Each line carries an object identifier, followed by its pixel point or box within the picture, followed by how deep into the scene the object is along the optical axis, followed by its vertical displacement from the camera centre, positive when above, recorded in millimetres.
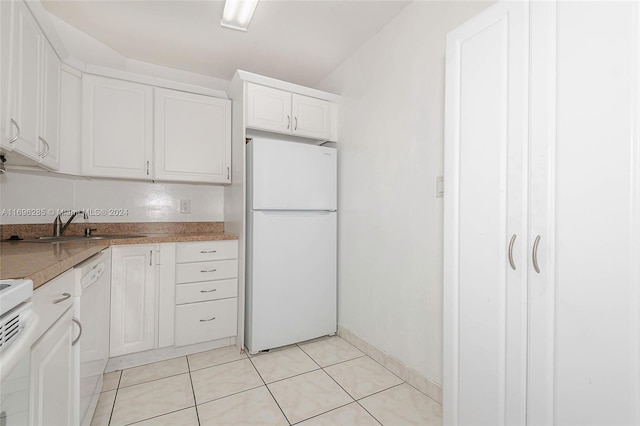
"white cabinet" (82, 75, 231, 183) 2301 +649
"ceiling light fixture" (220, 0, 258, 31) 1866 +1310
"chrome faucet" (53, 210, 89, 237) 2300 -135
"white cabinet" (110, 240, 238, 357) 2115 -648
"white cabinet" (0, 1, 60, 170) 1377 +655
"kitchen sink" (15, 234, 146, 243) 2047 -222
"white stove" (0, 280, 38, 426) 639 -303
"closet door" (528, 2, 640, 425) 865 -41
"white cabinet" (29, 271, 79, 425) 862 -495
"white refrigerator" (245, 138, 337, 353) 2328 -263
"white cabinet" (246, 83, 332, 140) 2418 +852
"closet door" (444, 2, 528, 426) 1106 -22
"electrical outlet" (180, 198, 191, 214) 2863 +42
